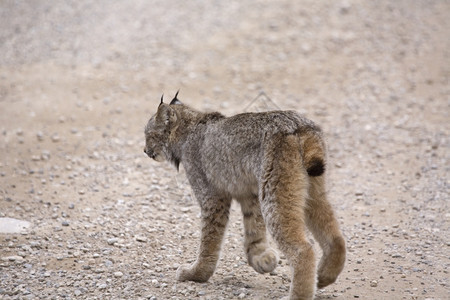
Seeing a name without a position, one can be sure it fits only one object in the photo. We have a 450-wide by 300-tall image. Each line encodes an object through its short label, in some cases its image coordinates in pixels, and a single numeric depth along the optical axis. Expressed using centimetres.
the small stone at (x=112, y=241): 1461
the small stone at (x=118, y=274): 1302
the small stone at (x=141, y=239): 1483
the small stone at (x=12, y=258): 1360
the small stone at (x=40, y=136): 2058
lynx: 1107
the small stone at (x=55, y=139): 2064
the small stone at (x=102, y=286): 1242
